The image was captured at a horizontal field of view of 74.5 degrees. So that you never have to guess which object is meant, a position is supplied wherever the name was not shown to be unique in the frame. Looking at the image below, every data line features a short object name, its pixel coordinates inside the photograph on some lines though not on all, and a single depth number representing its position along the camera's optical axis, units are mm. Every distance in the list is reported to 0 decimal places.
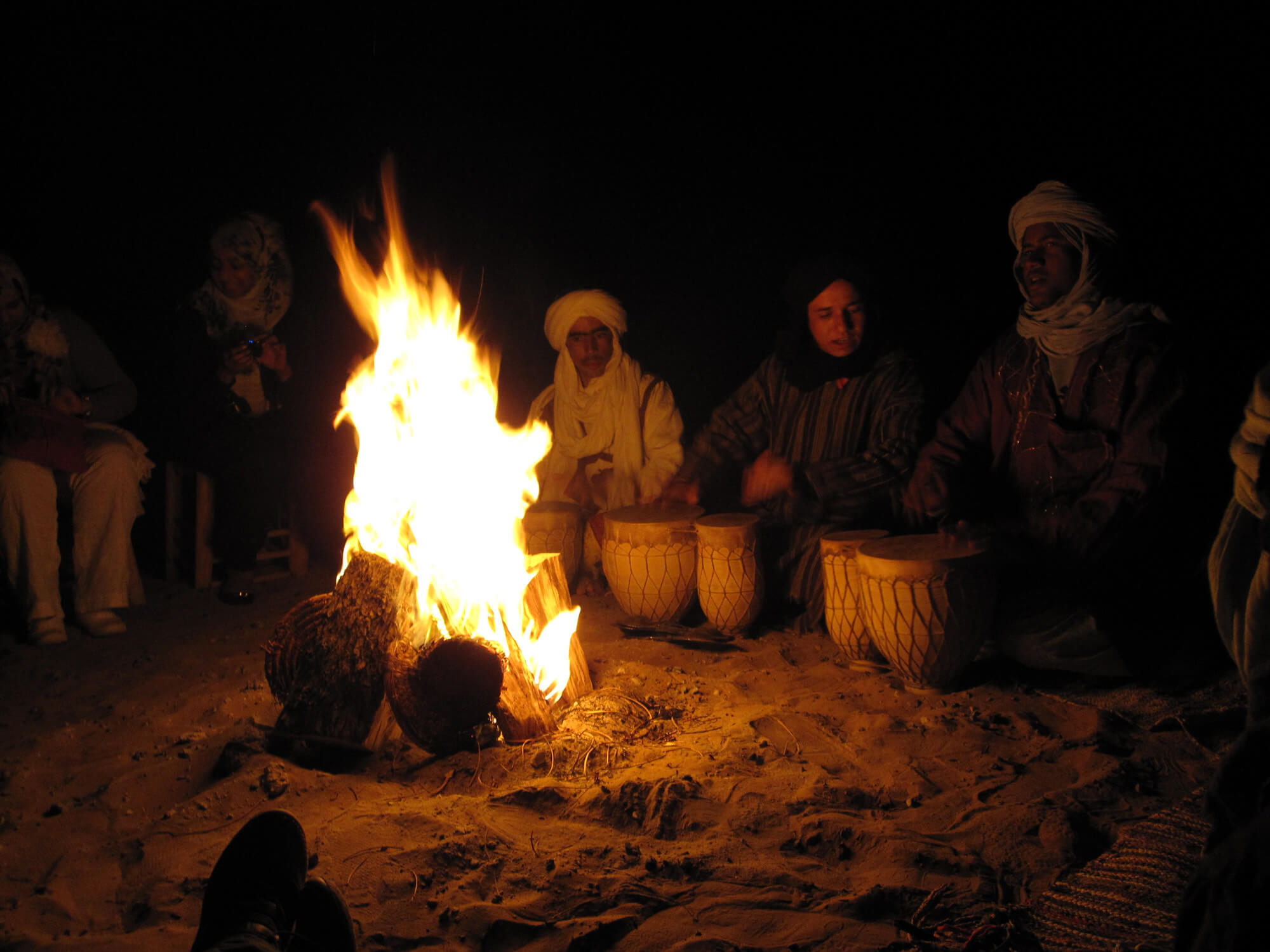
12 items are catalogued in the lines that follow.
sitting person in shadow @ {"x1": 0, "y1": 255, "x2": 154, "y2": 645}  4445
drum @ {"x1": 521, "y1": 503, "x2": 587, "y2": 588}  5012
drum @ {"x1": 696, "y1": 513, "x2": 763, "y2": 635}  4234
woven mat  1912
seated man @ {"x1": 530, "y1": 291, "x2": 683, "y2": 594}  5238
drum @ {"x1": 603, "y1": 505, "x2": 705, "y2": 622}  4402
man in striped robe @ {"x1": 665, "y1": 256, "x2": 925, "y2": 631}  4344
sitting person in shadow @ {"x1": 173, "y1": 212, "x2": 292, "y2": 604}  5375
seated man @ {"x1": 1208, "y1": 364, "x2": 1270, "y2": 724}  1552
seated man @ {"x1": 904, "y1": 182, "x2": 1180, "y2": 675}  3506
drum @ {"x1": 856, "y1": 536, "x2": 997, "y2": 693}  3361
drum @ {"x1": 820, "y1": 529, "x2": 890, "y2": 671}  3705
